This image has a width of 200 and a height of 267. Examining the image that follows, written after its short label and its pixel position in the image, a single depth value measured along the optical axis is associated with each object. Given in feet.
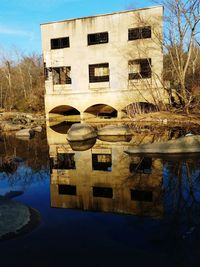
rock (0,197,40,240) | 18.24
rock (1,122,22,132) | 77.75
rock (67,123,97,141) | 52.70
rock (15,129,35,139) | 64.75
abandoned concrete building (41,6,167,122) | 74.23
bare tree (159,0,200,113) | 70.64
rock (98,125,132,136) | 55.88
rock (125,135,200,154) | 38.14
